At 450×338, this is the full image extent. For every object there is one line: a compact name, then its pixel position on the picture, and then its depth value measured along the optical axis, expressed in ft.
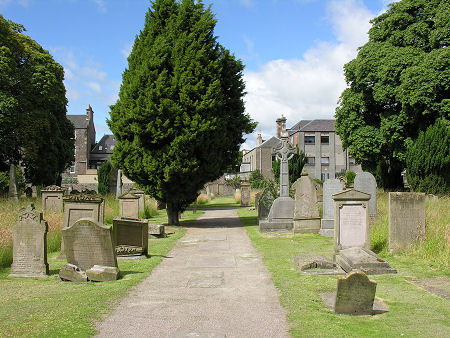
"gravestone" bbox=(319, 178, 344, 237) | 51.06
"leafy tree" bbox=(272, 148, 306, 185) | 120.23
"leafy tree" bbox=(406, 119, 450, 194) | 76.23
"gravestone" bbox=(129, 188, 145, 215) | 80.13
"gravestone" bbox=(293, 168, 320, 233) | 53.47
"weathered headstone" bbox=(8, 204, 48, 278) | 28.53
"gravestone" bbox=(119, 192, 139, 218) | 60.54
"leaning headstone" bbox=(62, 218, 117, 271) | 27.91
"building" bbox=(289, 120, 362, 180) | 194.08
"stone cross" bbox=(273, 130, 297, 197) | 59.77
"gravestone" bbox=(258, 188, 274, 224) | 65.83
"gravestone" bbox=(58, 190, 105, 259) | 37.52
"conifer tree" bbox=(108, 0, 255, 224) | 58.29
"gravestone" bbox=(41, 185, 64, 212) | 63.10
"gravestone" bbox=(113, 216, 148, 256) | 36.52
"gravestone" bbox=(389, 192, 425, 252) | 36.11
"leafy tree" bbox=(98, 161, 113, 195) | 159.12
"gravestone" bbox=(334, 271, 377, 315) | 19.17
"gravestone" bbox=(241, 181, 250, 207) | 115.65
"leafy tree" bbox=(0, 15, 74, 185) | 95.61
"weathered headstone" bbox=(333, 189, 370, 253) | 34.22
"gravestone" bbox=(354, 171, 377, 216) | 50.93
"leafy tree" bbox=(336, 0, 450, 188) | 80.07
